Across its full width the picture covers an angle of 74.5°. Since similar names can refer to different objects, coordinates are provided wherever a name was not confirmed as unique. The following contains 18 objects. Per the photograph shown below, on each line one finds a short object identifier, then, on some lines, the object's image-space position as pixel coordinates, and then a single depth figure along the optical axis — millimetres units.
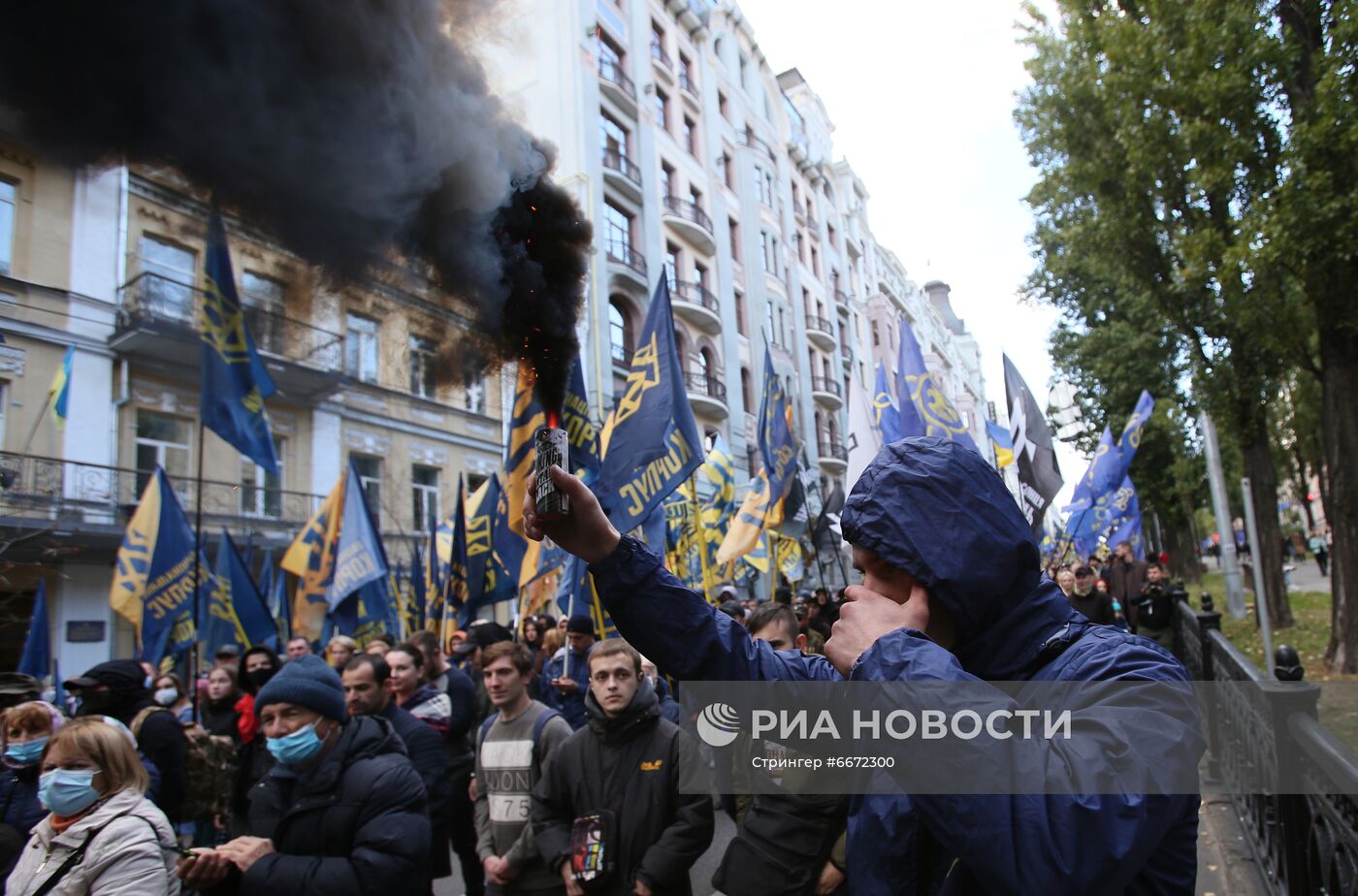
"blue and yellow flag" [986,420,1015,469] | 13773
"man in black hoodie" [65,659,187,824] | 4891
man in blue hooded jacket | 1267
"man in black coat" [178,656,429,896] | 3143
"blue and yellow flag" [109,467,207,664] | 9430
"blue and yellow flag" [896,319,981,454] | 9898
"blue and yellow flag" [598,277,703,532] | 6629
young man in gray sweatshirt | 4656
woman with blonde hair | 3008
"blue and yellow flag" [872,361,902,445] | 11213
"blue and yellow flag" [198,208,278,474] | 5496
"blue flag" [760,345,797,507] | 11742
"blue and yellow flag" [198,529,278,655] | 10195
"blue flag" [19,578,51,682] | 8820
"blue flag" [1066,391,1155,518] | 14373
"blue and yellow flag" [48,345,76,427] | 6164
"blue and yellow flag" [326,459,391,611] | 10844
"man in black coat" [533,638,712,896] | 3848
